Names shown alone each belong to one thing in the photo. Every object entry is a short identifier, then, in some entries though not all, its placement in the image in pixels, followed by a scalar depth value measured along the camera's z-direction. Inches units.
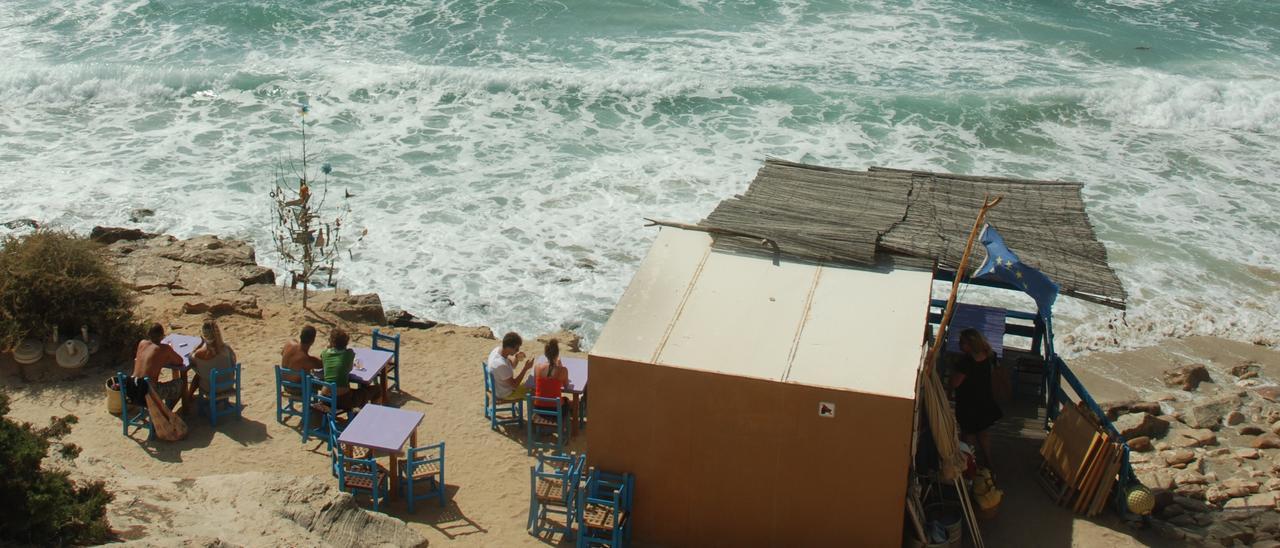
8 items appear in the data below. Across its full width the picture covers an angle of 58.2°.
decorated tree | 553.9
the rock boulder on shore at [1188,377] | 539.5
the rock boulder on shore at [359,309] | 541.6
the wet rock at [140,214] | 700.9
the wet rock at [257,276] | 583.5
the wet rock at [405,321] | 550.9
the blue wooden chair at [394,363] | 448.5
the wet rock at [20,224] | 677.3
